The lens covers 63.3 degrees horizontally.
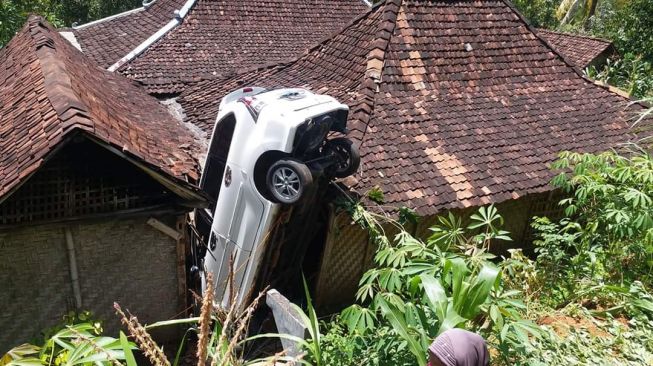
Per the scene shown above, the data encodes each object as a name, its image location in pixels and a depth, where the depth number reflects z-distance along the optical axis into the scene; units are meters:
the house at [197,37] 10.89
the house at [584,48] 16.36
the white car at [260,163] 5.54
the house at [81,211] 4.87
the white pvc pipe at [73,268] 5.23
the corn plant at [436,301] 3.40
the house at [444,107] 6.94
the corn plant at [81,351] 2.61
